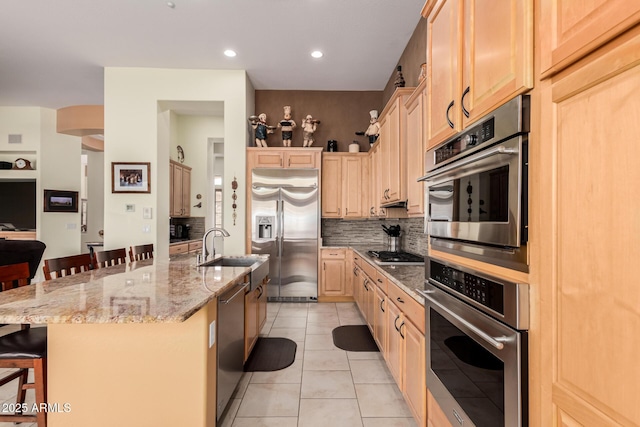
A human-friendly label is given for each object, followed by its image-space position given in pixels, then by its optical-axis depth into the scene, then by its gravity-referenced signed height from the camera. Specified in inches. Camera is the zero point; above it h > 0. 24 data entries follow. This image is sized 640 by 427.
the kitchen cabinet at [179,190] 213.2 +18.2
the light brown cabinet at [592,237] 24.5 -1.9
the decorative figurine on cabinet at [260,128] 186.1 +52.5
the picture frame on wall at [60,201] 232.5 +10.2
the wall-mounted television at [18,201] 234.2 +9.7
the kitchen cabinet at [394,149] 111.0 +26.5
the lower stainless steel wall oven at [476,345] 37.0 -19.1
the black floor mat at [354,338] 123.0 -52.3
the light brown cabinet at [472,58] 37.4 +23.5
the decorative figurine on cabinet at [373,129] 162.5 +46.4
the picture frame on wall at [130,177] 171.3 +20.6
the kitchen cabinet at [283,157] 182.5 +34.7
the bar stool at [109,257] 112.7 -16.3
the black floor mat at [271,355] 106.5 -52.1
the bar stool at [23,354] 58.6 -28.1
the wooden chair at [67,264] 86.6 -15.0
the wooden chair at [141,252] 137.6 -17.5
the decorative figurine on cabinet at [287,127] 191.7 +54.4
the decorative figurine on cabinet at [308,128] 192.2 +54.1
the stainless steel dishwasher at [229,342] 71.6 -33.5
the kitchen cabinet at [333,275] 187.3 -36.1
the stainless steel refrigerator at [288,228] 181.3 -7.7
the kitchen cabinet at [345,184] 193.8 +19.7
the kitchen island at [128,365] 57.4 -28.7
